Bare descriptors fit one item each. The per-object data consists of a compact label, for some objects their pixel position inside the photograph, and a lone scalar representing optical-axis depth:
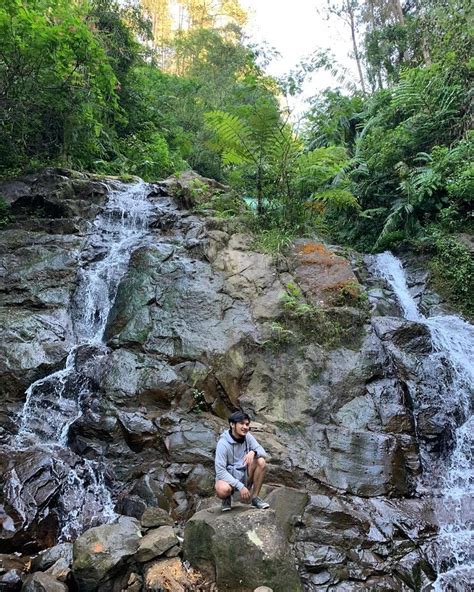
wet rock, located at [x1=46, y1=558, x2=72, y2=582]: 4.28
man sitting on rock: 4.42
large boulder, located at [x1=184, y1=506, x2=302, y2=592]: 3.95
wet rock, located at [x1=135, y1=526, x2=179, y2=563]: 4.33
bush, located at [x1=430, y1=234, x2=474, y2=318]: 9.51
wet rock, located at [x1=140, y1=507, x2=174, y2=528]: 4.80
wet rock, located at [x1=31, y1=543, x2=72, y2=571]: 4.48
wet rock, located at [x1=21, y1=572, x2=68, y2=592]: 4.00
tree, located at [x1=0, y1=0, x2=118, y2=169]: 8.40
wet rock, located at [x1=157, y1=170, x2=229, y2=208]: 11.64
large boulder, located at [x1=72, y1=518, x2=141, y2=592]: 4.14
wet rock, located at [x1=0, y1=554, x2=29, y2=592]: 4.13
